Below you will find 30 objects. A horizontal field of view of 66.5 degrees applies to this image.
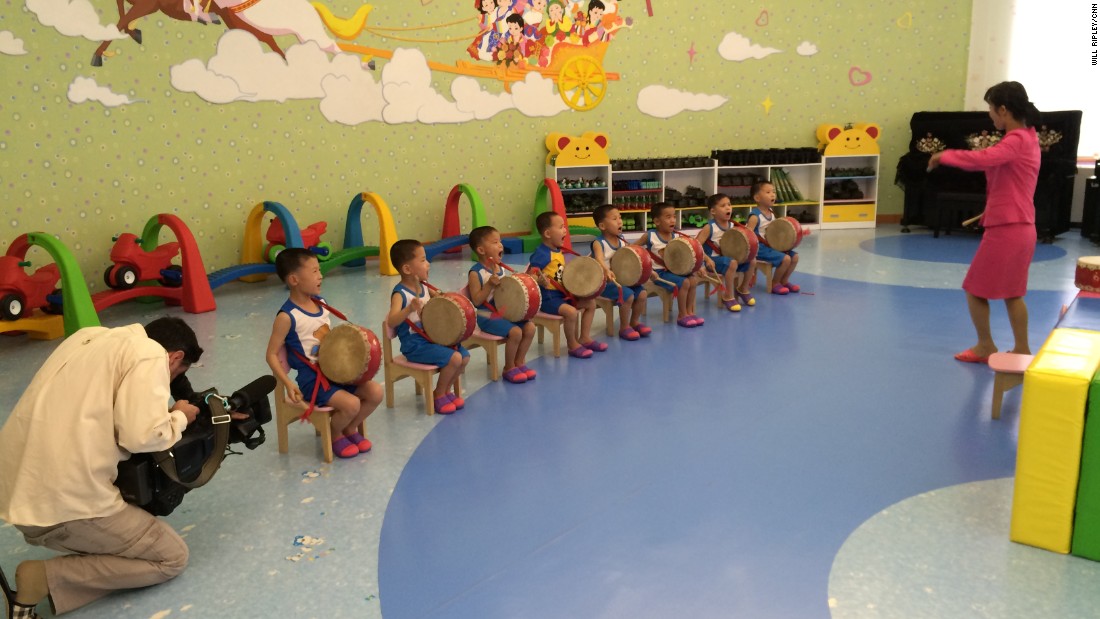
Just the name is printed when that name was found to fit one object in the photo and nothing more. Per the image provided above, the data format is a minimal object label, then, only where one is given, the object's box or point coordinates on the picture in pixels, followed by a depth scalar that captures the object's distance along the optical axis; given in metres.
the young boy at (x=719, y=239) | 7.19
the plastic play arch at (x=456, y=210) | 9.66
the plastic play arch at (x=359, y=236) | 9.13
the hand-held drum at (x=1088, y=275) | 4.95
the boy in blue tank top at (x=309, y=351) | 4.11
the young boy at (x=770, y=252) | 7.55
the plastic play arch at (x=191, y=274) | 7.60
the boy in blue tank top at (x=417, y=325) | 4.73
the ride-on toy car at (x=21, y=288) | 6.58
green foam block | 3.01
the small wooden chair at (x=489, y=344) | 5.26
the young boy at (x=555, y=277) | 5.83
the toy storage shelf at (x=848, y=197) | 11.72
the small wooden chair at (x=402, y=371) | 4.72
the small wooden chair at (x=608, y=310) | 6.34
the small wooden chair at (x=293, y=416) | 4.10
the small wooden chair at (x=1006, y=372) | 4.36
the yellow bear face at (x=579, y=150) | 10.62
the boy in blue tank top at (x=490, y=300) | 5.33
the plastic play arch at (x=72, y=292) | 6.52
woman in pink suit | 4.84
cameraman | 2.77
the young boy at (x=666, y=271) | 6.68
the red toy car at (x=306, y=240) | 8.75
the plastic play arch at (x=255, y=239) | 8.79
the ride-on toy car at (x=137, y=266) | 7.51
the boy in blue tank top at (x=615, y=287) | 6.31
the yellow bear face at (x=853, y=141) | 11.46
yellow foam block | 3.05
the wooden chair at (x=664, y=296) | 6.80
